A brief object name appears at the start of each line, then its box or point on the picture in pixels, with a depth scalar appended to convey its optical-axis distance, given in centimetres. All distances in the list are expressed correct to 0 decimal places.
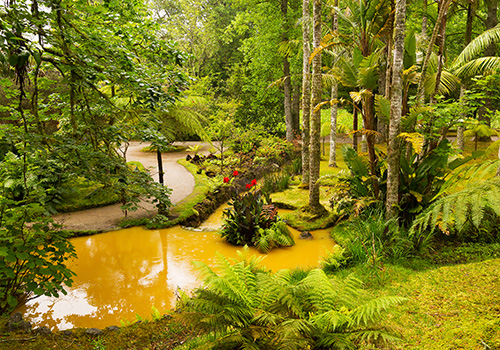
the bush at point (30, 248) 245
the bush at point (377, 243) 454
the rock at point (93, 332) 338
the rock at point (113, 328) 352
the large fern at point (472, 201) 284
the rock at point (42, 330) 326
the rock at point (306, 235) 644
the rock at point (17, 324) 334
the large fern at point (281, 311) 225
